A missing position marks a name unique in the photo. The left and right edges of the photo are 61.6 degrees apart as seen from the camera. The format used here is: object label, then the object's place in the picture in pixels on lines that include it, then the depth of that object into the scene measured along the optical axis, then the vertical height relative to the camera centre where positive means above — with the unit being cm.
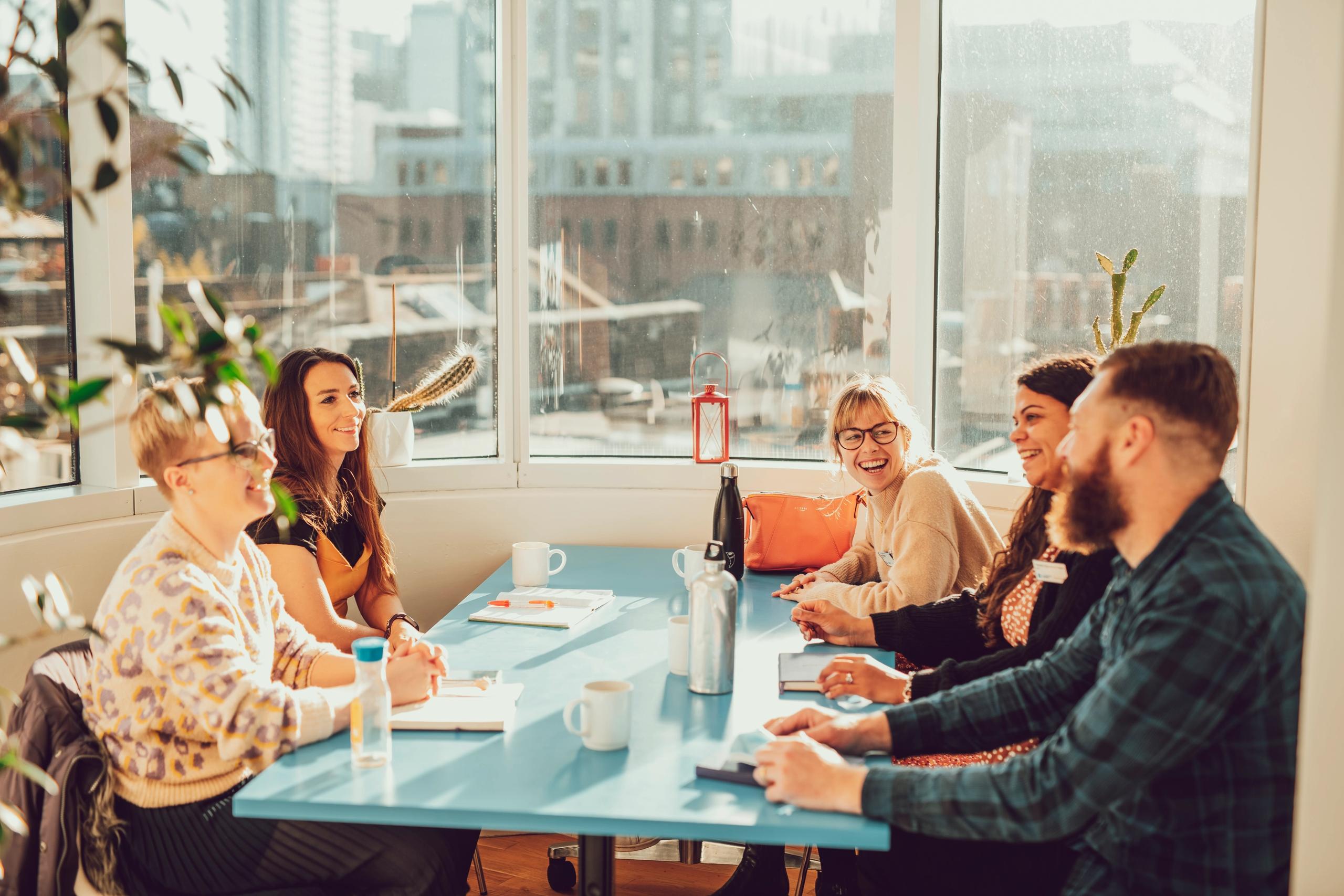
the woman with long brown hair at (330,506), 250 -41
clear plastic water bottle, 160 -53
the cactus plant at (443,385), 340 -15
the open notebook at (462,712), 177 -61
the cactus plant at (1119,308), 269 +8
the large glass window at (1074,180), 294 +45
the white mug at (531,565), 286 -58
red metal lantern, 365 -30
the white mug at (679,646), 210 -57
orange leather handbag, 309 -54
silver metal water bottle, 189 -50
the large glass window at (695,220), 367 +39
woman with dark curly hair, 189 -58
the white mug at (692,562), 277 -55
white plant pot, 334 -30
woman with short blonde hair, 166 -56
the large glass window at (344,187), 318 +45
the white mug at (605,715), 168 -56
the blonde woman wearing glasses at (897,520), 253 -42
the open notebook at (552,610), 249 -62
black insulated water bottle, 292 -47
